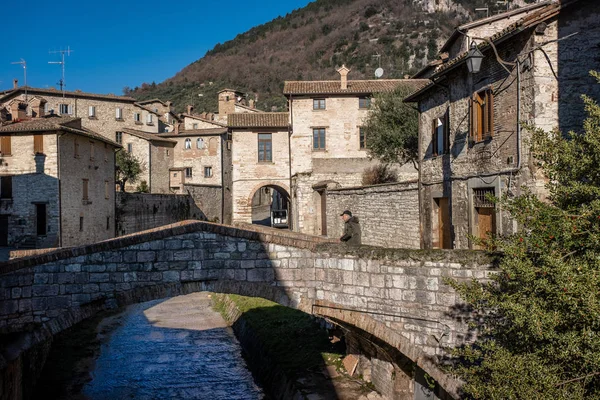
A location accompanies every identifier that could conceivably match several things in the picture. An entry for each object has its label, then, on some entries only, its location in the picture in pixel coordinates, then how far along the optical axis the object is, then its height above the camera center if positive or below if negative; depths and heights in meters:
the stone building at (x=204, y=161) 47.25 +4.09
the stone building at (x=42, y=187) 28.11 +1.27
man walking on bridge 11.17 -0.50
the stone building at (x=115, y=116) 46.72 +8.82
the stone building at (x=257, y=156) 36.53 +3.42
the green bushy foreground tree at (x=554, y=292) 6.58 -1.07
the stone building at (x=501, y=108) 11.96 +2.30
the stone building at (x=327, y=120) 35.69 +5.52
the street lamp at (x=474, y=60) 12.24 +3.15
